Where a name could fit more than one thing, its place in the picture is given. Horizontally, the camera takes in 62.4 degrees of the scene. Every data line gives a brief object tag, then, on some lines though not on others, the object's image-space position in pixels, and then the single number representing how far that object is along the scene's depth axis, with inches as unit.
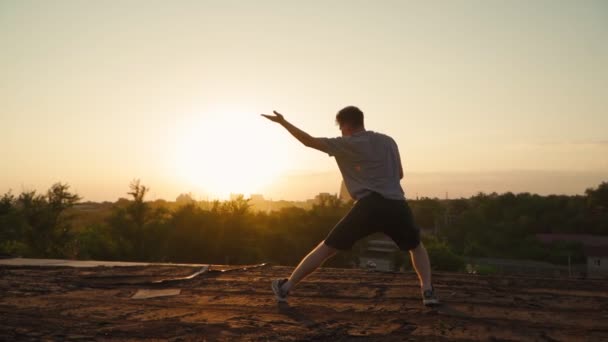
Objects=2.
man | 169.6
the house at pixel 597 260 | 2368.4
